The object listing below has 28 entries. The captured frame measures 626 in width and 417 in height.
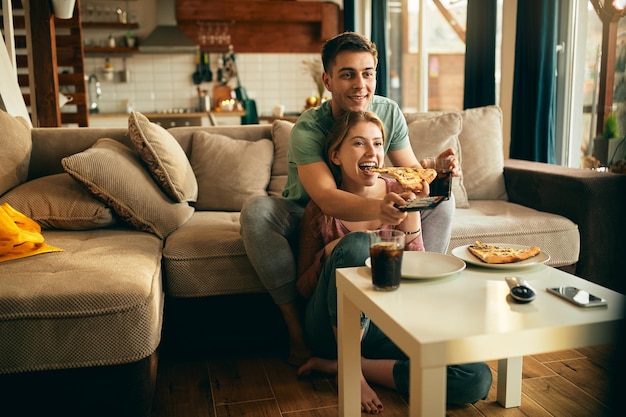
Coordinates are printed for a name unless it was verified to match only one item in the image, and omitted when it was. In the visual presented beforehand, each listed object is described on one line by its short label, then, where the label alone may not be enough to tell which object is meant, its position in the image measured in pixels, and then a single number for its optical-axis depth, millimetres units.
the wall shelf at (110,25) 7140
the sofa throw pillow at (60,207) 2279
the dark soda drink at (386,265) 1326
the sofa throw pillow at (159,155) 2404
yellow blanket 1908
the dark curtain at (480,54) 4164
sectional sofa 1653
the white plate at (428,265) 1414
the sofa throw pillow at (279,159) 2873
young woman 1742
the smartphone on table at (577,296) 1230
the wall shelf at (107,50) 7102
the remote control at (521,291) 1264
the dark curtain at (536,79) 3498
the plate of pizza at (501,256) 1513
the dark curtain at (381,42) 6625
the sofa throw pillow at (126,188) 2256
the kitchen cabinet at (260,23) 7352
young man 2061
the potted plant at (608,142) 3207
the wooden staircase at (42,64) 4473
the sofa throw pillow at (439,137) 2801
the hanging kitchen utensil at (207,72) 7580
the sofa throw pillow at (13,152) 2377
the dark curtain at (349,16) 7363
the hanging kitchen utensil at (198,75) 7620
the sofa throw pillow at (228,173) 2773
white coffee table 1068
